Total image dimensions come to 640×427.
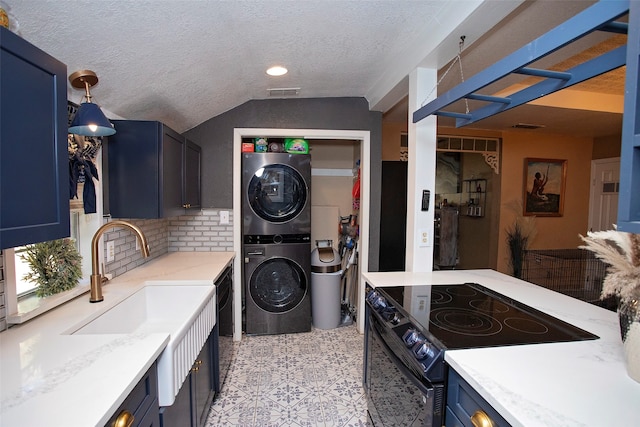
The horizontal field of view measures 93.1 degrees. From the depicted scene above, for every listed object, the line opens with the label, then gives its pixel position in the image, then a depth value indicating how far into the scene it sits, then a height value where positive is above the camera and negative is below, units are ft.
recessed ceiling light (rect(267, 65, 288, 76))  7.30 +3.18
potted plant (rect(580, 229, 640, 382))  2.83 -0.75
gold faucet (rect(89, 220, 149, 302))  4.99 -1.19
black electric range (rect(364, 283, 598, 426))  3.53 -1.64
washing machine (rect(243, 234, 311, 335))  10.03 -2.85
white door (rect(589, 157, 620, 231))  14.38 +0.58
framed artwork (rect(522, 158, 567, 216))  14.97 +0.89
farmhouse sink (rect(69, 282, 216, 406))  3.81 -2.11
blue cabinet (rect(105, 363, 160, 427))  2.82 -2.16
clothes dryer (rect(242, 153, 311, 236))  9.89 +0.21
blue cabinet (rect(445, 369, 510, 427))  2.76 -2.04
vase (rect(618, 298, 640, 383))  2.78 -1.23
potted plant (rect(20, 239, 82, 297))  4.60 -1.12
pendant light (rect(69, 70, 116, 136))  4.29 +1.20
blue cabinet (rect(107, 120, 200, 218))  6.25 +0.59
